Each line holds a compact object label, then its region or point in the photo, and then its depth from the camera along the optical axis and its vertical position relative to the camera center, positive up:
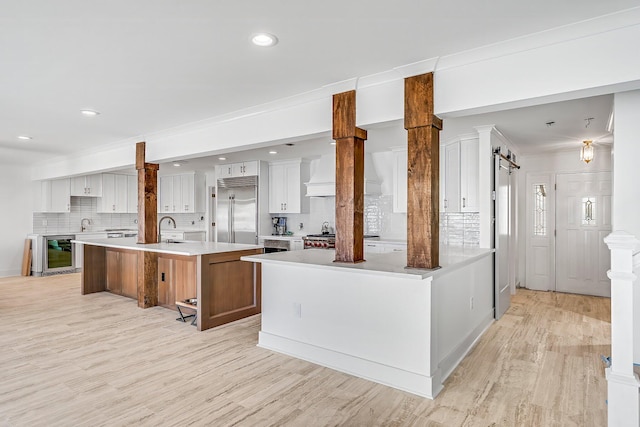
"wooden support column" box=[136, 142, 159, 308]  4.99 -0.13
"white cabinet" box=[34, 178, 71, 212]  8.01 +0.45
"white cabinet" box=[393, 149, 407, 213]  5.86 +0.58
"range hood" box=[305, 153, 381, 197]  6.11 +0.61
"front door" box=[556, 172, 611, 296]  5.74 -0.24
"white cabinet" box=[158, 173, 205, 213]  9.02 +0.57
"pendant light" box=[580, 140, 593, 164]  5.12 +0.87
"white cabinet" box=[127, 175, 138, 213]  9.13 +0.57
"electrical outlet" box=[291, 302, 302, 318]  3.34 -0.82
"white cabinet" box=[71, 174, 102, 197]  8.32 +0.69
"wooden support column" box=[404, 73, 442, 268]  2.69 +0.32
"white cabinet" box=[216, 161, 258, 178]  7.25 +0.93
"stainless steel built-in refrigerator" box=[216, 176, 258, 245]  7.19 +0.13
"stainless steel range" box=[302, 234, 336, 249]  6.12 -0.41
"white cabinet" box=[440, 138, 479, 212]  4.96 +0.55
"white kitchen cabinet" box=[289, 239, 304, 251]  6.69 -0.49
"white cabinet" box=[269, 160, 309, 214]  6.97 +0.56
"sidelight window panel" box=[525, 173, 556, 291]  6.18 -0.26
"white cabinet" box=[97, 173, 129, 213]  8.72 +0.53
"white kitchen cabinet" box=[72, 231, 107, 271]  8.15 -0.71
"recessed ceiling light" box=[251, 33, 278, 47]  2.30 +1.10
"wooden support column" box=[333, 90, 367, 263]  3.10 +0.32
